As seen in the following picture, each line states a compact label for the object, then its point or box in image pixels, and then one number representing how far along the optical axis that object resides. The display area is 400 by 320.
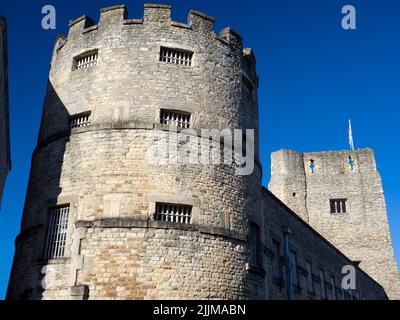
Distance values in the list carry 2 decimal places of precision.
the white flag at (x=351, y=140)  41.38
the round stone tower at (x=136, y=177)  11.74
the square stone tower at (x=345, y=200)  32.34
